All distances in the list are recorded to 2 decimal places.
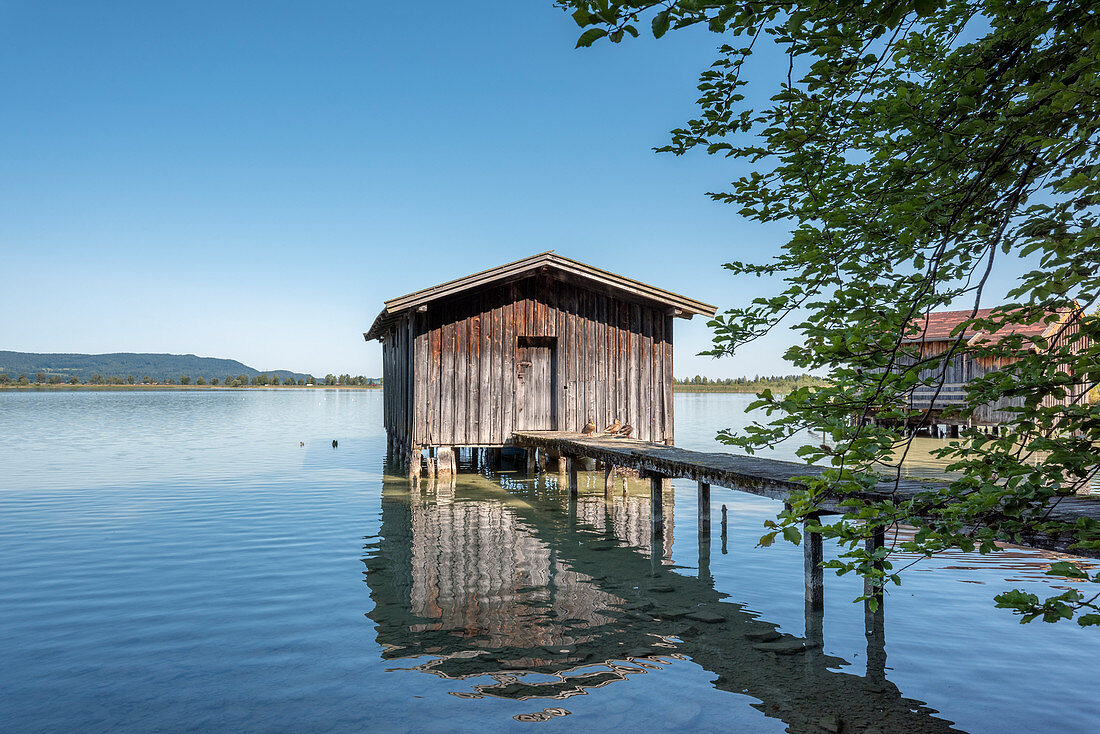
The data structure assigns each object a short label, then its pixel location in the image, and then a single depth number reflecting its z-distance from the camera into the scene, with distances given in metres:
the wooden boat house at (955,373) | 27.59
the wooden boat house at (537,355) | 16.92
